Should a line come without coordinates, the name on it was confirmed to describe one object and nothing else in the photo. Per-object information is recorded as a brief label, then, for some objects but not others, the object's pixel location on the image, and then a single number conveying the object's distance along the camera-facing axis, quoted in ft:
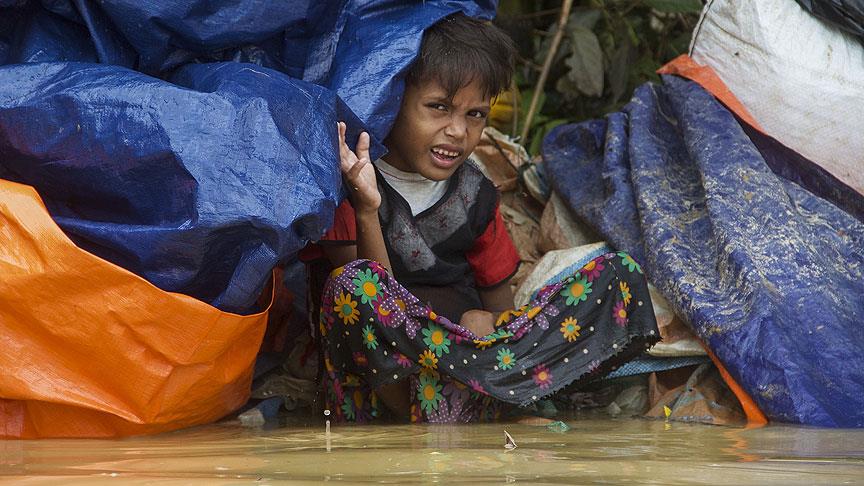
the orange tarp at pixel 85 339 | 13.29
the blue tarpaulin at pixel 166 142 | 13.53
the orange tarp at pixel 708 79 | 21.07
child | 15.97
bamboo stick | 26.04
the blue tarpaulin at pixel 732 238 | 16.74
